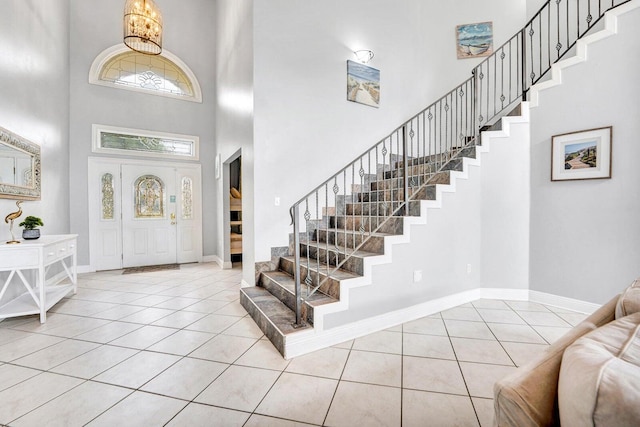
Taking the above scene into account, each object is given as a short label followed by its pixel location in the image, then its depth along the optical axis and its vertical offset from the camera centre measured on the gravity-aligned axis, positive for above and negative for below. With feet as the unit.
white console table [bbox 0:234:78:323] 9.16 -1.91
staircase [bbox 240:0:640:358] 8.23 +0.01
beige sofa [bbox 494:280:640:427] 2.12 -1.52
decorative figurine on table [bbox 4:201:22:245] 9.62 -0.32
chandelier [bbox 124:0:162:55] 10.62 +7.25
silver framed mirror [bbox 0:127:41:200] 10.43 +1.69
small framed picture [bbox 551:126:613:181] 9.53 +1.91
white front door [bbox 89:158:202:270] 17.90 -0.29
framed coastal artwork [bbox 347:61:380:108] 13.98 +6.40
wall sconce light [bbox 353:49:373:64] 14.12 +7.77
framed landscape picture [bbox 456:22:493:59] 15.83 +9.68
